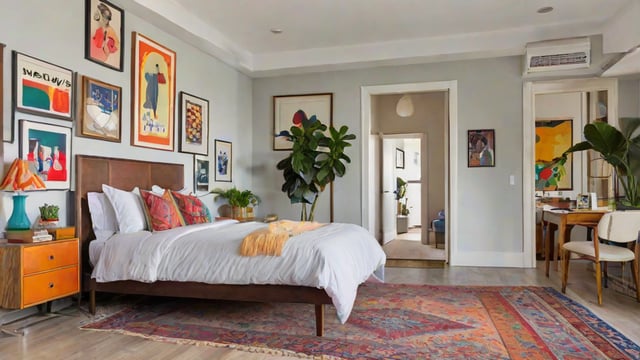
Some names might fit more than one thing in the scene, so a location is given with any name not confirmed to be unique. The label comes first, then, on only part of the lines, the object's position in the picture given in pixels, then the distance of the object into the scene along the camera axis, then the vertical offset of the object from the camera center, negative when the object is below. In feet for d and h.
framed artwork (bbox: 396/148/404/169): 32.19 +1.82
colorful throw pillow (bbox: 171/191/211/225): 12.77 -0.82
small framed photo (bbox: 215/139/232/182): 17.87 +0.90
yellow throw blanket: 9.54 -1.36
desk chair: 11.94 -1.48
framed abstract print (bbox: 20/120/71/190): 10.05 +0.72
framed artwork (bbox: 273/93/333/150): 19.62 +3.25
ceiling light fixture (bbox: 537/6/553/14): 14.29 +5.80
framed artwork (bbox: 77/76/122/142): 11.55 +1.98
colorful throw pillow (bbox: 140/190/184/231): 11.68 -0.84
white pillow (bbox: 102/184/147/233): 11.43 -0.78
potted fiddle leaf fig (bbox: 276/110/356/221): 17.94 +0.89
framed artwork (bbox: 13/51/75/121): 9.89 +2.26
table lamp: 9.24 -0.11
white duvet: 9.22 -1.81
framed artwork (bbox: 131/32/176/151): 13.44 +2.87
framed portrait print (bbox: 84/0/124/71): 11.74 +4.19
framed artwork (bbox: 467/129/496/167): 17.75 +1.42
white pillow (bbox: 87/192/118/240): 11.33 -0.93
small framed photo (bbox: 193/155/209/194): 16.37 +0.29
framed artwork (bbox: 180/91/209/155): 15.61 +2.14
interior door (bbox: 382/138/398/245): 24.03 -0.55
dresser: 8.95 -1.98
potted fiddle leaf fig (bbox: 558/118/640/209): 14.61 +1.21
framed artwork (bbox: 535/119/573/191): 21.36 +1.49
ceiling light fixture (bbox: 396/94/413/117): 22.76 +3.99
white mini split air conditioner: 15.85 +4.76
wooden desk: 14.55 -1.24
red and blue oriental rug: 8.46 -3.28
